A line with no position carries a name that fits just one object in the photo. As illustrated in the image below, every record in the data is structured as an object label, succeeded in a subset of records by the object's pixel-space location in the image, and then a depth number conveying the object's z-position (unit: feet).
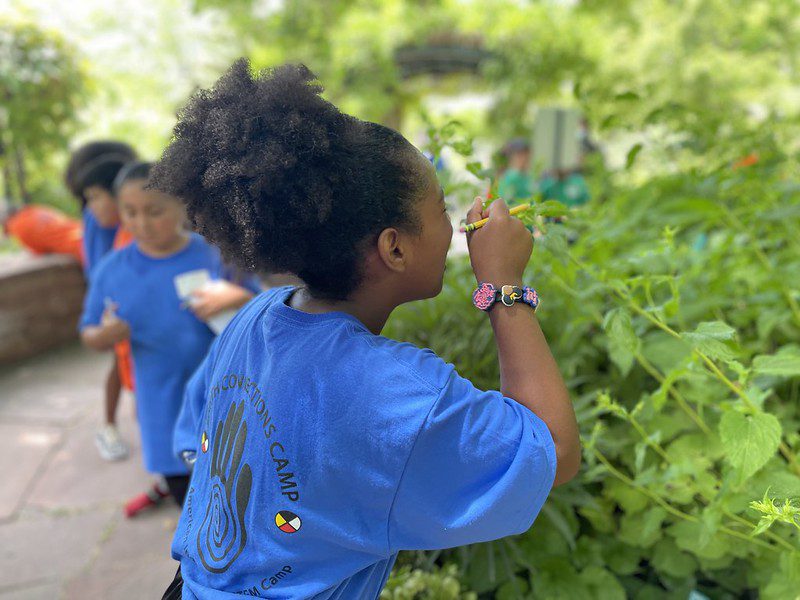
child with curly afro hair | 3.16
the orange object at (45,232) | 18.70
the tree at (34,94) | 21.02
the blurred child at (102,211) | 11.55
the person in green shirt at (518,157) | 19.30
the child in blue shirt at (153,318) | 8.41
